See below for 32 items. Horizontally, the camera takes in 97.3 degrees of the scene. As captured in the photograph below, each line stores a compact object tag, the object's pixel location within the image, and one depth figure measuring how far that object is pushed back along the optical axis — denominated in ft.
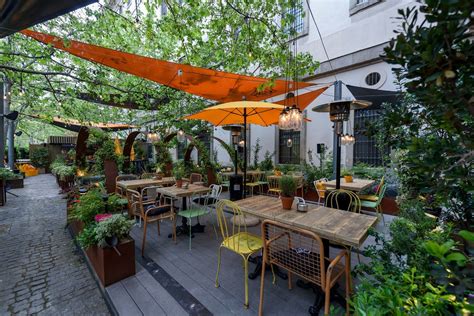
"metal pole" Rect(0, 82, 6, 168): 20.93
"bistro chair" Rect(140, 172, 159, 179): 18.86
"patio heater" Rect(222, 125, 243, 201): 16.71
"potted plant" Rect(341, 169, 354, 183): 15.17
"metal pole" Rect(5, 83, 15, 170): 32.76
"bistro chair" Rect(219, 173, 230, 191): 22.94
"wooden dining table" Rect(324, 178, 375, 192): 13.20
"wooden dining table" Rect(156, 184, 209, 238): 11.67
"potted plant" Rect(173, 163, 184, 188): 13.16
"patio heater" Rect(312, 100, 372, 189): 10.06
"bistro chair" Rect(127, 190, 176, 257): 10.77
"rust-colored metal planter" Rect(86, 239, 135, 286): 7.64
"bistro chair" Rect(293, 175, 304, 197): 18.33
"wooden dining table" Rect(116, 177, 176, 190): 14.69
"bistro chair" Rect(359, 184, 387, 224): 12.31
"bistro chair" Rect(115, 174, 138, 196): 15.76
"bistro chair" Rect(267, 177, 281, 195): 19.87
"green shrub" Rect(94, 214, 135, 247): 7.66
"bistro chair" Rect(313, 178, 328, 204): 15.19
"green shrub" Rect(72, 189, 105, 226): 9.15
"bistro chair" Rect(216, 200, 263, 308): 6.93
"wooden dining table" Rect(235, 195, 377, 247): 5.64
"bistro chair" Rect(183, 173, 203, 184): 17.60
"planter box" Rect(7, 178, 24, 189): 28.08
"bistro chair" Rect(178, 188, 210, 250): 10.81
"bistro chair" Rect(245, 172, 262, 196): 23.59
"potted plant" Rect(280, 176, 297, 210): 7.79
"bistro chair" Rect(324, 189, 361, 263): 10.02
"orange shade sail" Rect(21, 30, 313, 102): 10.57
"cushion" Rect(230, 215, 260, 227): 8.85
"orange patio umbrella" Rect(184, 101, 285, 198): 11.57
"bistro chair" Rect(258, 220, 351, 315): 5.22
